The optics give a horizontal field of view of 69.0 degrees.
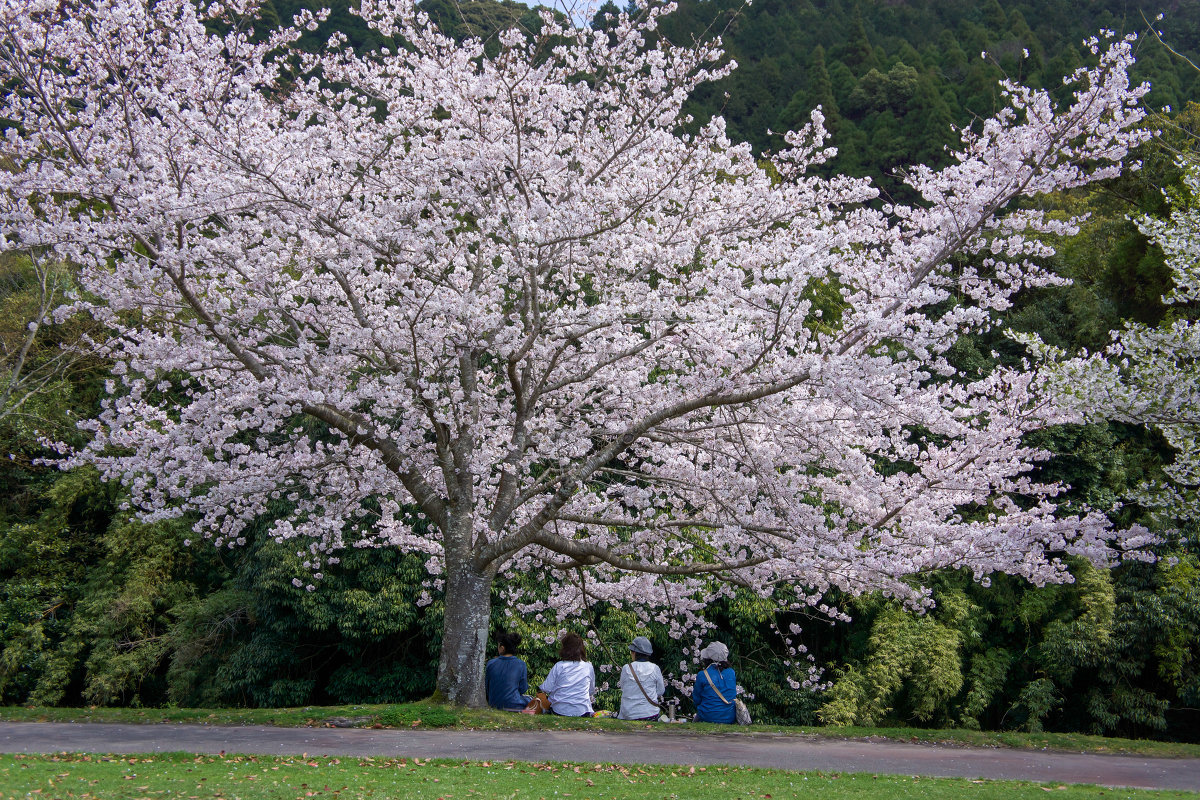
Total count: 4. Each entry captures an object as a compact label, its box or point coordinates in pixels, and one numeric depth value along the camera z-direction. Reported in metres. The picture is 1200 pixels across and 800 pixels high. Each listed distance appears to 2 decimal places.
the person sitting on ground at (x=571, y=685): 8.53
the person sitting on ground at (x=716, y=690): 8.06
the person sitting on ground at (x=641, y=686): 8.49
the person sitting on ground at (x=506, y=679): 8.73
